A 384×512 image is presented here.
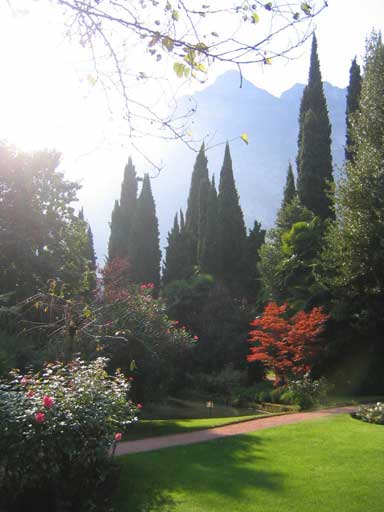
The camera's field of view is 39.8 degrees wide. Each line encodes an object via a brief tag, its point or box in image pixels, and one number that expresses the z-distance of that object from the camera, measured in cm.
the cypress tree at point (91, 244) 4343
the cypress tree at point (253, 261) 3092
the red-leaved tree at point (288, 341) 1695
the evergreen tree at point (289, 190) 2784
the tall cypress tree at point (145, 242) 3550
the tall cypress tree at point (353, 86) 2496
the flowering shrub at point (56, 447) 555
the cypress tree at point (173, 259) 3403
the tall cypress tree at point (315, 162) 2511
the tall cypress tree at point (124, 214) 3972
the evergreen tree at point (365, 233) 1712
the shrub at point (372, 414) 1084
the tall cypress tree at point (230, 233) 3108
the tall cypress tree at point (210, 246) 3114
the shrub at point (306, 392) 1557
